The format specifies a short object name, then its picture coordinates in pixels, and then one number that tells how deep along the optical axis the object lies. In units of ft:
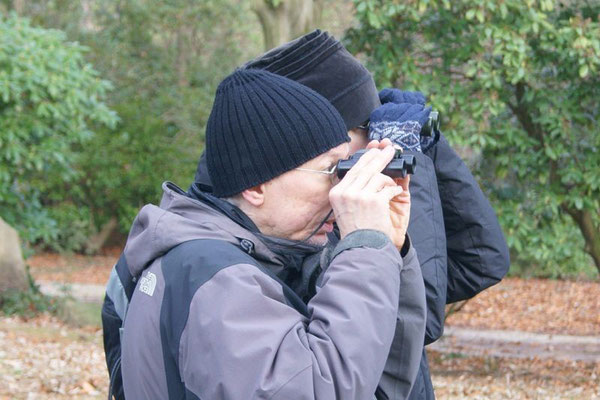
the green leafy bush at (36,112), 32.50
